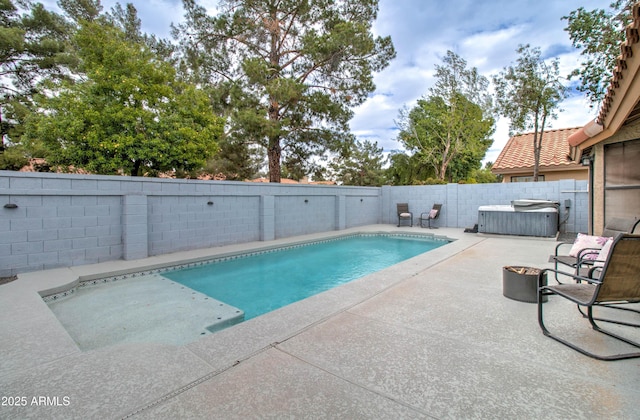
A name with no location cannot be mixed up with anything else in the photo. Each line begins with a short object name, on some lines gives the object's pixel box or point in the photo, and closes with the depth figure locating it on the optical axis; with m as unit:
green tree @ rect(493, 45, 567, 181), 10.95
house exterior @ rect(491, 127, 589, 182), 12.56
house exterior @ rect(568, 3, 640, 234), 3.22
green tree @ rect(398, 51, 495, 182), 17.33
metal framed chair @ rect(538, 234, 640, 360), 2.13
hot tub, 8.30
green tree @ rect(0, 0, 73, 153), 11.51
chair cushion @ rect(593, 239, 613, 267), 3.15
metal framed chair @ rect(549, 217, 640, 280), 3.50
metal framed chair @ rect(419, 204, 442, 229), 11.59
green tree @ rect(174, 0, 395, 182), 10.66
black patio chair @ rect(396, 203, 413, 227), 12.21
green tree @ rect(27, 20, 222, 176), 7.90
